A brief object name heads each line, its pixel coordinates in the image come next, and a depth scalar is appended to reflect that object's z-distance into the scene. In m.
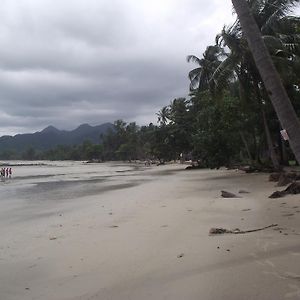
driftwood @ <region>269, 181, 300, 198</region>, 9.24
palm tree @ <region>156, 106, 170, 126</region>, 43.91
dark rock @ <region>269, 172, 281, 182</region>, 14.21
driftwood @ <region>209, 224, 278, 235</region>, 5.67
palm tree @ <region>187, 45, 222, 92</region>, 25.48
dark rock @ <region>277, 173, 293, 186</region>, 11.94
